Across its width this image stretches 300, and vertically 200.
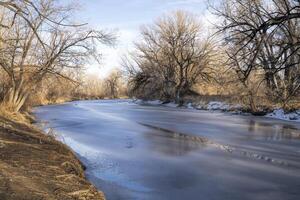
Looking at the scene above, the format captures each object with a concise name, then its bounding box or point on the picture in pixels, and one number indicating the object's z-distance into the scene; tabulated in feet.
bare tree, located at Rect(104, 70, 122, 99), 263.96
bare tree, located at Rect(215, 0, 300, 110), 28.08
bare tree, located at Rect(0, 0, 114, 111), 57.98
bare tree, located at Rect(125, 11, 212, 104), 117.34
